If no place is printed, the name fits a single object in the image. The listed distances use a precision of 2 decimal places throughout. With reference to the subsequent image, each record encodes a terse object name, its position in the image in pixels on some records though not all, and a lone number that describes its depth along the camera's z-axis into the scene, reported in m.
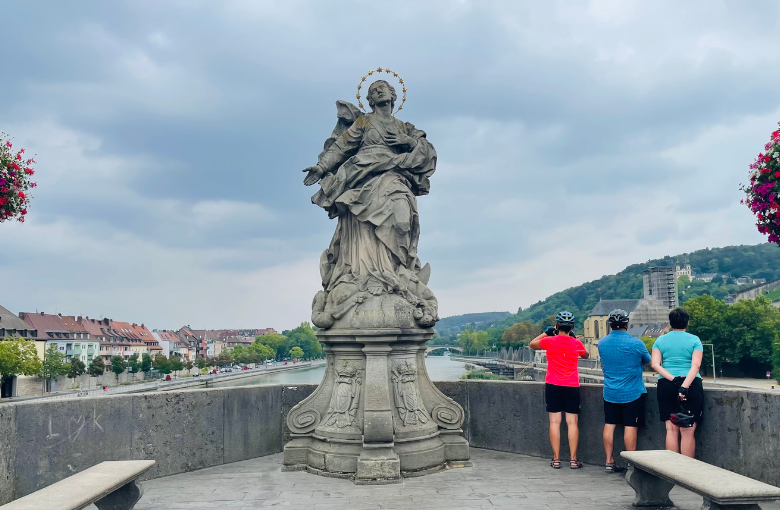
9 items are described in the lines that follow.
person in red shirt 6.46
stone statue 6.39
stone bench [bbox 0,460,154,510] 3.66
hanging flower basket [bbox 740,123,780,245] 6.54
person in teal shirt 5.42
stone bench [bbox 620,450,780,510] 3.56
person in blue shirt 5.99
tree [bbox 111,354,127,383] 70.69
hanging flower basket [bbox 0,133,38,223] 7.39
